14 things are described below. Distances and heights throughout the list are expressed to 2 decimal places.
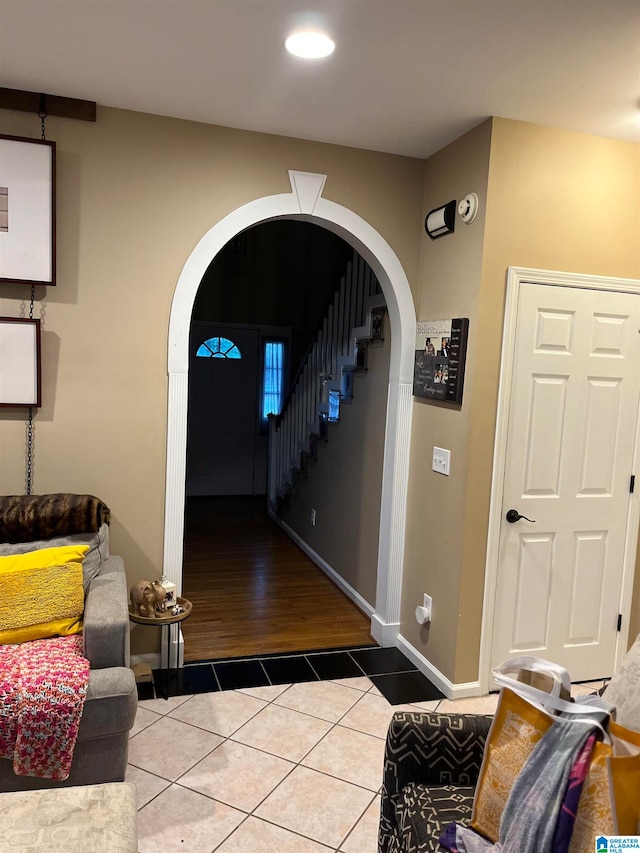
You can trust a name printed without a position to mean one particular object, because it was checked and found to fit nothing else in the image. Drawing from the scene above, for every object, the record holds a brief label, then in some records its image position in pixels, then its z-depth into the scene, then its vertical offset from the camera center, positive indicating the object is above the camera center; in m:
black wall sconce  3.20 +0.75
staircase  4.30 -0.10
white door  3.06 -0.46
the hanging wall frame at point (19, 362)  2.87 -0.07
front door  7.09 -0.57
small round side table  2.96 -1.22
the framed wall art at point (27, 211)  2.82 +0.60
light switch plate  3.21 -0.45
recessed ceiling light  2.23 +1.12
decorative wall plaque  3.09 +0.06
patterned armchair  1.74 -1.07
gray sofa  2.18 -1.22
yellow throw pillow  2.44 -0.95
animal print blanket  2.73 -0.72
